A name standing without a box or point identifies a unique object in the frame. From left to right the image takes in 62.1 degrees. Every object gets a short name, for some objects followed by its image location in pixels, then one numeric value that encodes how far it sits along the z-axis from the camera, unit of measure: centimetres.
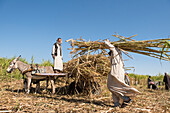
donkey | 567
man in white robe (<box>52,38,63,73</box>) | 573
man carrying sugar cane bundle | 373
